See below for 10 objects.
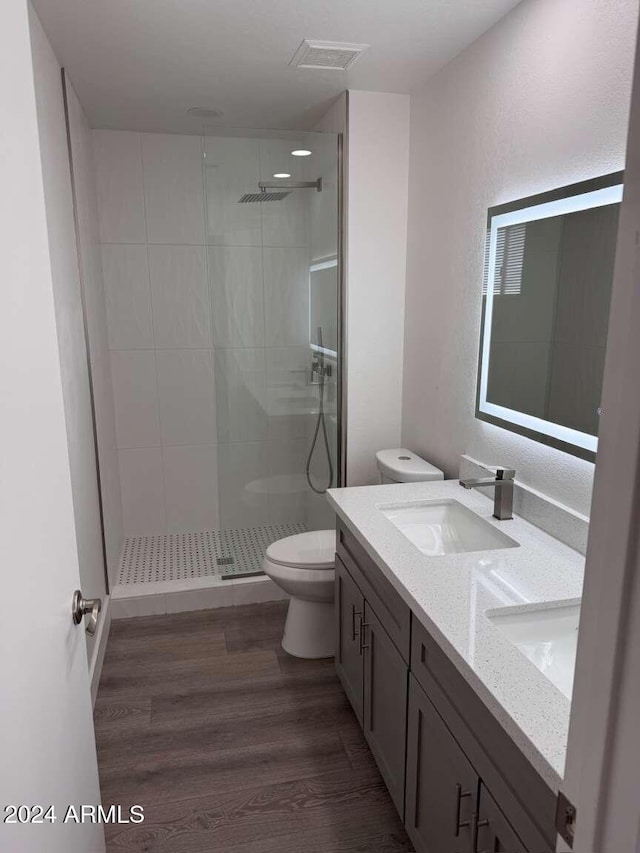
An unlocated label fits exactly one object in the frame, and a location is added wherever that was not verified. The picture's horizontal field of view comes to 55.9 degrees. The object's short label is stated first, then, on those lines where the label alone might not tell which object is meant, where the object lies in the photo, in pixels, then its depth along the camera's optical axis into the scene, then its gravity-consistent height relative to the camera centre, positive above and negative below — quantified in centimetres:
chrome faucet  209 -63
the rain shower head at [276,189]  305 +55
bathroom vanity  115 -85
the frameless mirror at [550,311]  173 -4
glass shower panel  303 -14
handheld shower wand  325 -63
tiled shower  308 -21
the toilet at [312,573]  267 -119
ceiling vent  232 +96
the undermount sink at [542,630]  148 -82
